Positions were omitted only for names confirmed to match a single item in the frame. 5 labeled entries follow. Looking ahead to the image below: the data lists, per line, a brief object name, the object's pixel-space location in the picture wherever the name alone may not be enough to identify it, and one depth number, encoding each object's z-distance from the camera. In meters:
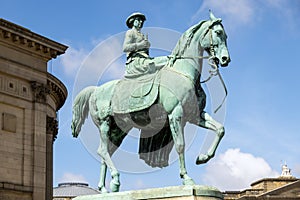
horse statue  12.45
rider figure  13.16
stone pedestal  11.31
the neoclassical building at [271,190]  65.12
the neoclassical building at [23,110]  38.91
